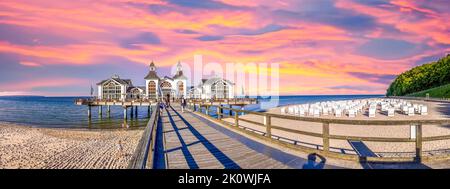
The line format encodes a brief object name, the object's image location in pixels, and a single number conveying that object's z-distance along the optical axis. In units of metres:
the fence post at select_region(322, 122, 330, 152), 5.83
